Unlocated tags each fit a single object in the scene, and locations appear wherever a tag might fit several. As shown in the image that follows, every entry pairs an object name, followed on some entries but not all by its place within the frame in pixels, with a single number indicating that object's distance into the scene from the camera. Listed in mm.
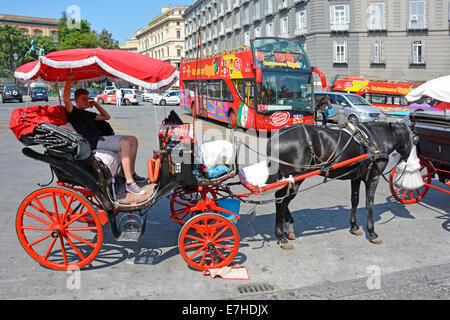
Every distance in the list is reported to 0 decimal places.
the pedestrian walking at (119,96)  33281
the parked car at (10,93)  38719
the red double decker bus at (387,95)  24781
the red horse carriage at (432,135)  6012
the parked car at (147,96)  40791
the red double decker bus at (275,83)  15602
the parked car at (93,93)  43919
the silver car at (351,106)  21000
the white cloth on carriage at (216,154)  4871
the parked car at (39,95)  39562
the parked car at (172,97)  37781
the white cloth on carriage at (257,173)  5172
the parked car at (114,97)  37406
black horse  5297
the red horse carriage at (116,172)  4320
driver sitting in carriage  5055
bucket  5215
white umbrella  5875
